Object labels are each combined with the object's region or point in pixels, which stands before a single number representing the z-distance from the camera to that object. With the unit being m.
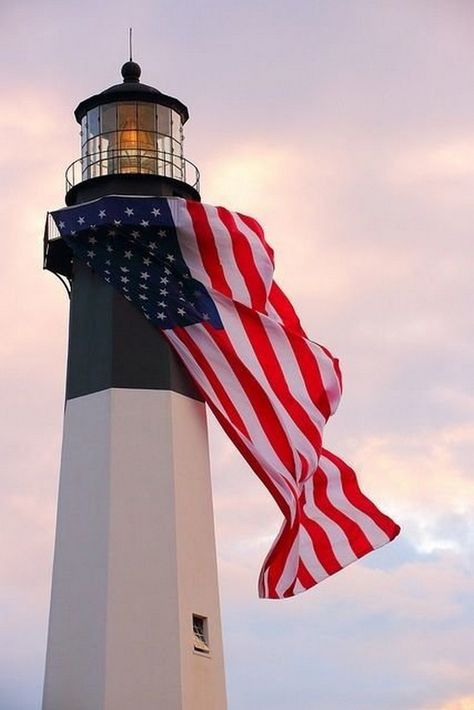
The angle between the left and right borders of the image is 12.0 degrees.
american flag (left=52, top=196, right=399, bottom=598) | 41.72
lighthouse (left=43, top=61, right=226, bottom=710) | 39.78
